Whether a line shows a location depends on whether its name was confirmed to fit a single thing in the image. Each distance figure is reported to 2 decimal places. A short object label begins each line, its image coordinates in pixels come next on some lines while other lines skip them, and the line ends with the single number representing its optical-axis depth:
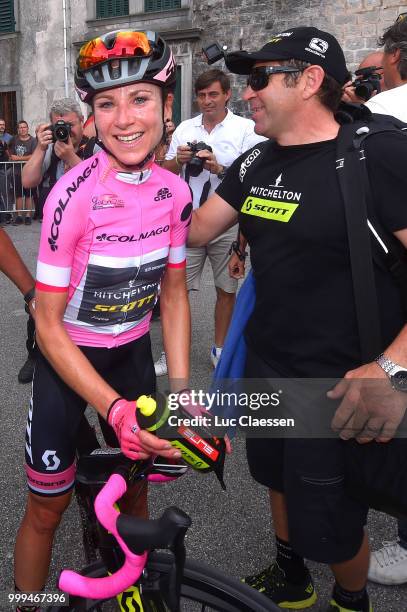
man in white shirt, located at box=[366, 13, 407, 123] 2.60
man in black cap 1.80
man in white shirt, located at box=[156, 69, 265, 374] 4.90
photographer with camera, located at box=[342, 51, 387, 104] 3.10
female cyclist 1.78
